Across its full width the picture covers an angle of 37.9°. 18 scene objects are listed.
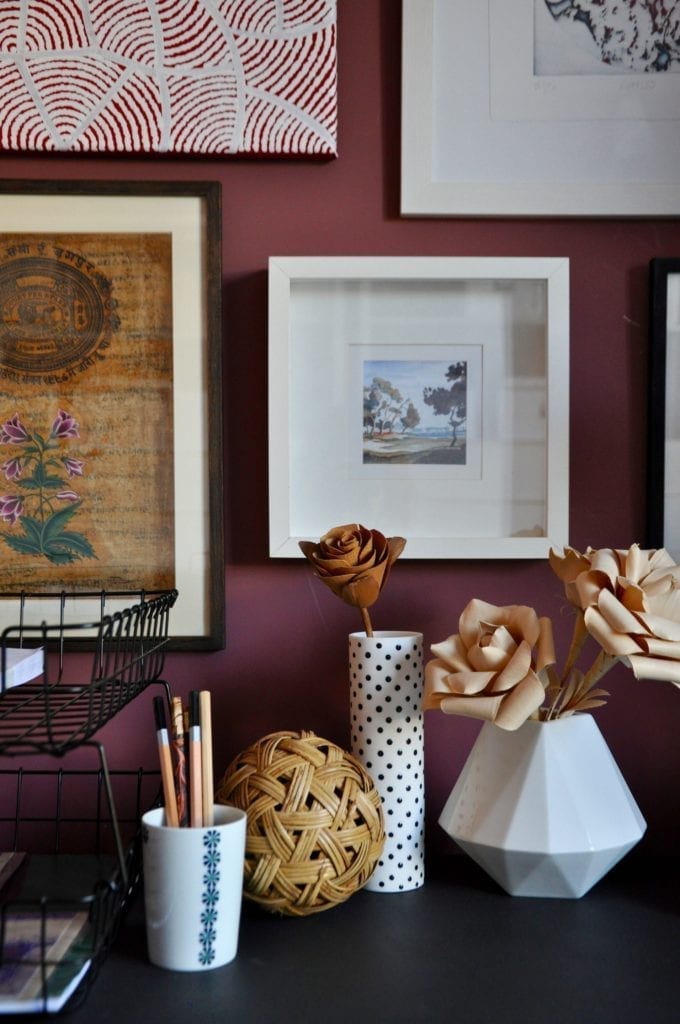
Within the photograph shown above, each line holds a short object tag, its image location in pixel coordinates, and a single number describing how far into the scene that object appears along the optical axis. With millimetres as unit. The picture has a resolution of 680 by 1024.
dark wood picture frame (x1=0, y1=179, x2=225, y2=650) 834
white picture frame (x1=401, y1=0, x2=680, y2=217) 840
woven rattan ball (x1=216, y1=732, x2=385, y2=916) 682
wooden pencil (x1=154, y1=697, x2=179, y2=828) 656
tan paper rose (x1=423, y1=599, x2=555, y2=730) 697
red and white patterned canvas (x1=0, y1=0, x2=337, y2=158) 832
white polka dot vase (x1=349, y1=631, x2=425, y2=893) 765
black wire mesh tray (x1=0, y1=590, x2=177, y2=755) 683
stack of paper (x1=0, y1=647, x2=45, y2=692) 592
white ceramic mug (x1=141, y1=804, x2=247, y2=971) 631
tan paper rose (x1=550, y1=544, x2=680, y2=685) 685
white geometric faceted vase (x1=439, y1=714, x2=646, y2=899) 713
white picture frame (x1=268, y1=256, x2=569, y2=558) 847
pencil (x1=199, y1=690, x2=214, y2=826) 667
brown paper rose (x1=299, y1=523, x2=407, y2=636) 749
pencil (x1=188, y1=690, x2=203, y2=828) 660
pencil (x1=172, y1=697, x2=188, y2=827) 662
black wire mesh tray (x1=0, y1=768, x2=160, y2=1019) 572
